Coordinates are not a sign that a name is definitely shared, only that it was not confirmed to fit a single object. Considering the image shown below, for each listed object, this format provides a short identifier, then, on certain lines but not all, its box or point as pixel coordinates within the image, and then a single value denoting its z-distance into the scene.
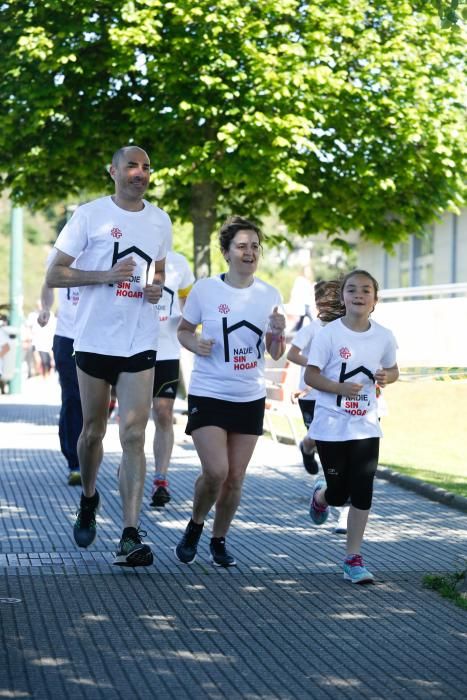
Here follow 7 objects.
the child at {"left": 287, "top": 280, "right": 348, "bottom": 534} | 9.66
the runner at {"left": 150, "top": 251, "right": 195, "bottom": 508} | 11.05
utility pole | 31.78
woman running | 7.86
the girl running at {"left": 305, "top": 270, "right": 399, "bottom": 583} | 7.81
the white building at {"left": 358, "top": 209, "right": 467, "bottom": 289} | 35.50
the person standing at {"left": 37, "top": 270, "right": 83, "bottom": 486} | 11.24
